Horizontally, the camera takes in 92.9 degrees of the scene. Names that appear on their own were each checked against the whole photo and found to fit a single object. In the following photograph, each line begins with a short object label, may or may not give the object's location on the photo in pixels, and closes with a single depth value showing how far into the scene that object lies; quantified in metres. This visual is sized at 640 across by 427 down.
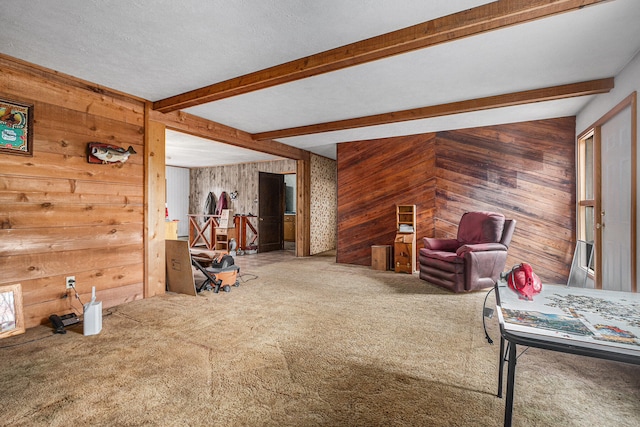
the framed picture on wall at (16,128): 2.58
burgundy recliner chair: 3.84
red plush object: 1.65
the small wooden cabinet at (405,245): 5.11
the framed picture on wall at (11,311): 2.51
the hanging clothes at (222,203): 8.75
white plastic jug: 2.57
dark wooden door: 7.70
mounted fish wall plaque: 3.12
